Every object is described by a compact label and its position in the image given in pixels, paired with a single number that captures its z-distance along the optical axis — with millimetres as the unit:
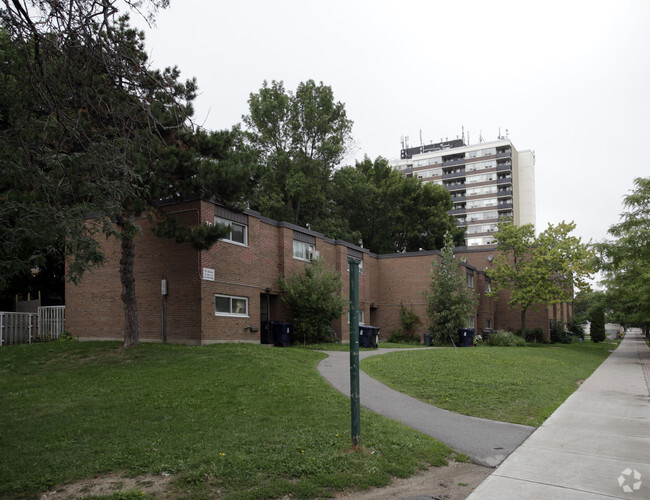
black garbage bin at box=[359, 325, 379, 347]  25609
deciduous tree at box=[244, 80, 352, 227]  40906
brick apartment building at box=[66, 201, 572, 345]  18906
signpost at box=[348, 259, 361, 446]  6617
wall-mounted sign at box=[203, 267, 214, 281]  18859
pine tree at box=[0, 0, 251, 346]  6219
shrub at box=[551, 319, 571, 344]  46000
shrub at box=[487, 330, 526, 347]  31953
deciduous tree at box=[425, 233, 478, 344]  30516
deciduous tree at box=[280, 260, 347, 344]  22828
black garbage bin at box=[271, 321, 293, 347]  21953
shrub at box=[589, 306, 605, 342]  54750
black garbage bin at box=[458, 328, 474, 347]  30406
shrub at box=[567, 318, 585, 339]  57812
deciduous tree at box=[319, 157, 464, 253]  48094
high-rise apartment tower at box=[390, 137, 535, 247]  85812
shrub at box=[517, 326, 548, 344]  42938
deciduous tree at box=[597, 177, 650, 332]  28344
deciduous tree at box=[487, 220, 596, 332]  34562
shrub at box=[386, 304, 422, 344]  33094
